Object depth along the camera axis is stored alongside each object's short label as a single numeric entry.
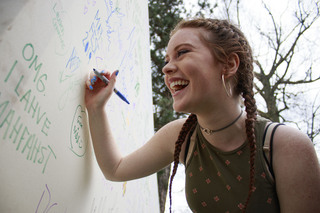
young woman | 0.89
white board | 0.58
